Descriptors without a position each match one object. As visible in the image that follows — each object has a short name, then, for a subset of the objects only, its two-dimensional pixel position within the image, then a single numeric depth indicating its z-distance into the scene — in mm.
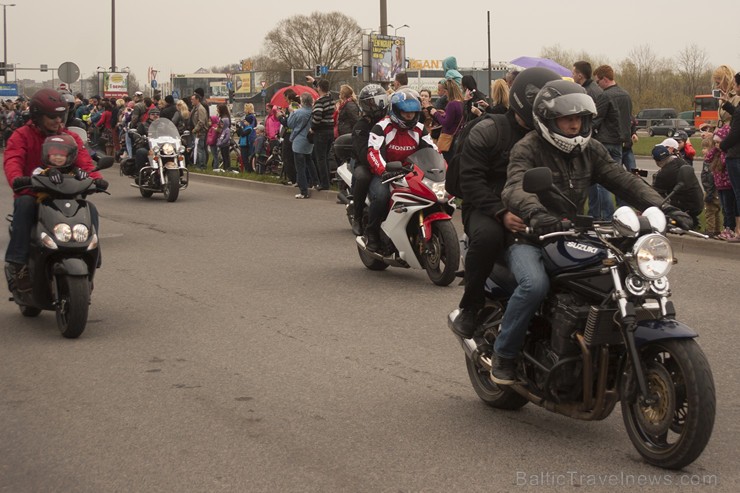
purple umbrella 20147
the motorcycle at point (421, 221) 10633
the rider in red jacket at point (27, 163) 8656
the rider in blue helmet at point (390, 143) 11180
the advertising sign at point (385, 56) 34438
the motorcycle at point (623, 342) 4758
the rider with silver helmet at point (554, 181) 5387
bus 72250
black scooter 8242
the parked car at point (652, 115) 78688
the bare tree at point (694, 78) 98062
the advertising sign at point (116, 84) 61406
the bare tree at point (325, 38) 112500
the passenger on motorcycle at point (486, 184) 5820
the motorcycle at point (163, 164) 20484
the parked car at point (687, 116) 80194
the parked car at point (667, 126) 69062
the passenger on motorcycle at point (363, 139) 11680
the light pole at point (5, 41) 101750
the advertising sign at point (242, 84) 129762
